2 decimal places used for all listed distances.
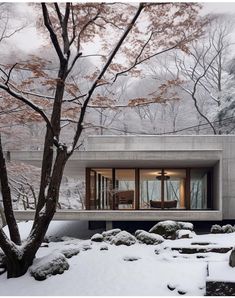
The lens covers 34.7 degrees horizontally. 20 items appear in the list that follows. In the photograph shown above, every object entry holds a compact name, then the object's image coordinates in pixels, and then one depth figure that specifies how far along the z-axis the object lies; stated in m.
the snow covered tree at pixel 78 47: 8.01
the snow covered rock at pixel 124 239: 10.11
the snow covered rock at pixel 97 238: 10.77
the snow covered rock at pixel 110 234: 10.84
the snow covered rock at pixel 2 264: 8.46
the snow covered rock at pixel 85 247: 10.12
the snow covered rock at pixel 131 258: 8.88
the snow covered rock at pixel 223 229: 11.09
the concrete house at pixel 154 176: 12.12
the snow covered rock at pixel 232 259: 6.87
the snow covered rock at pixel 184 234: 10.25
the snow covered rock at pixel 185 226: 11.09
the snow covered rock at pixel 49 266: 7.95
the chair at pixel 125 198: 14.36
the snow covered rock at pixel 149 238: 10.16
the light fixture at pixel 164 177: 14.52
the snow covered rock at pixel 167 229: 10.60
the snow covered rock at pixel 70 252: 9.49
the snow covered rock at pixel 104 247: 9.85
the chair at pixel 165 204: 14.13
